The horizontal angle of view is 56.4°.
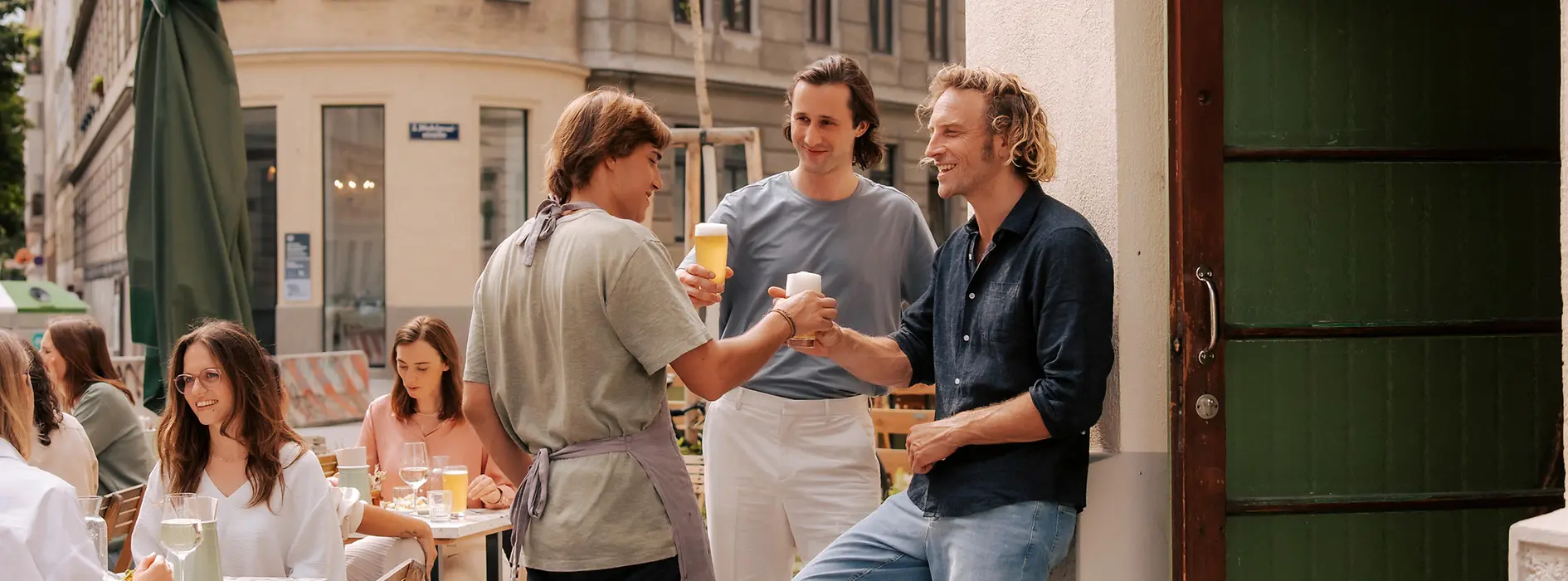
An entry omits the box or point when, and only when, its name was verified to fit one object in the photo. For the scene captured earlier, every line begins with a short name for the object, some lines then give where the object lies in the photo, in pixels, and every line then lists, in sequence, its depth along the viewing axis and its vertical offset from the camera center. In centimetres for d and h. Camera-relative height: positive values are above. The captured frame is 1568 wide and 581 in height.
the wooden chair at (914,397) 957 -72
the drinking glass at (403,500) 518 -72
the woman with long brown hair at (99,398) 578 -40
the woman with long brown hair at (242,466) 386 -46
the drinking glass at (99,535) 319 -52
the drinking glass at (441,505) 511 -73
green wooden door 356 +1
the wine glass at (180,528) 310 -49
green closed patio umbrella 598 +46
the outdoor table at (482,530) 490 -79
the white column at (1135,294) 361 +0
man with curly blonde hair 301 -16
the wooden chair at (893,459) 665 -75
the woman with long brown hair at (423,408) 593 -46
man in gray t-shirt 402 -7
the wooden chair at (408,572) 328 -63
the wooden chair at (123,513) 480 -72
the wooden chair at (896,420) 717 -62
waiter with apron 299 -13
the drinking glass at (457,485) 516 -66
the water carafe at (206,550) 316 -55
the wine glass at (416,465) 523 -61
